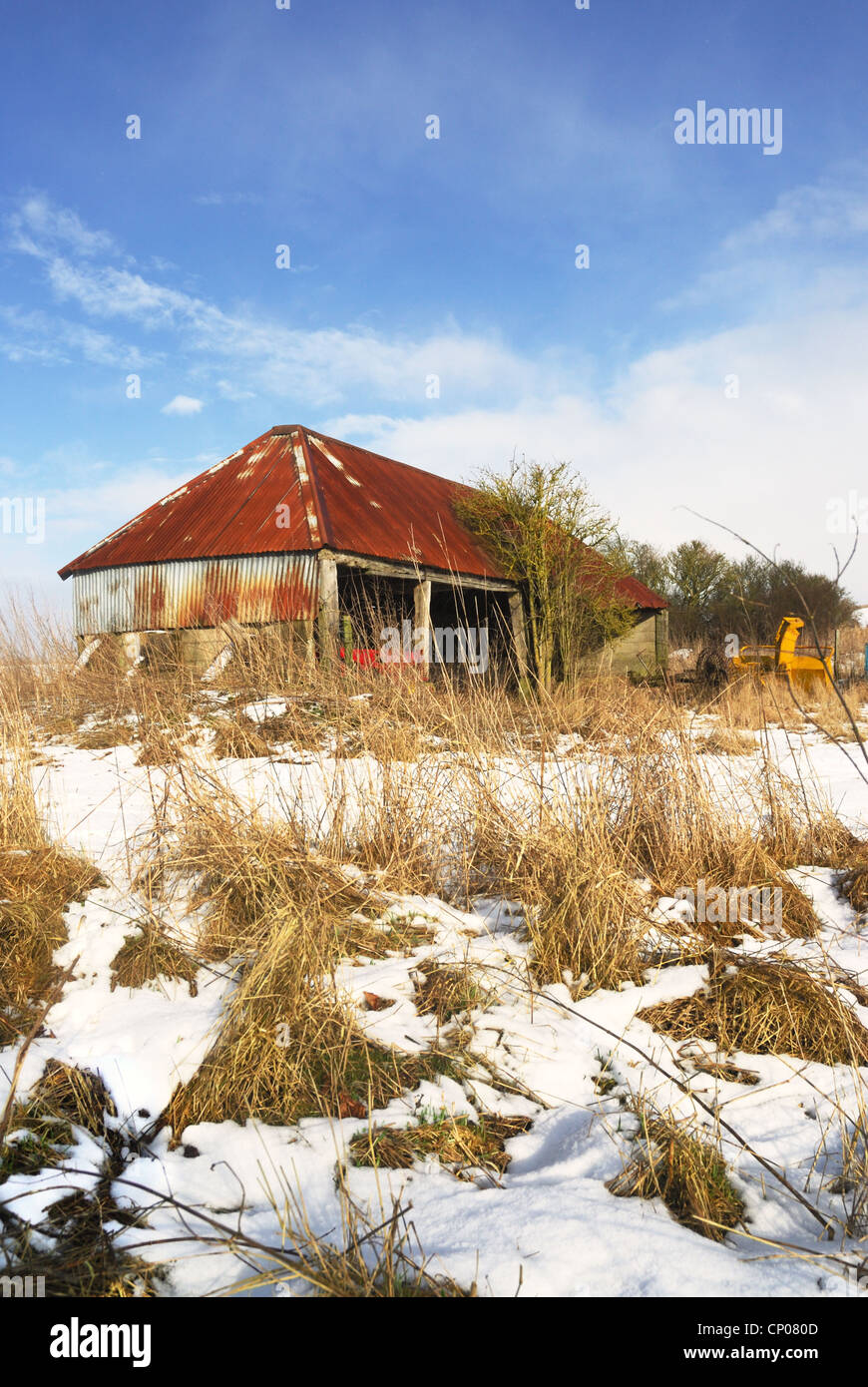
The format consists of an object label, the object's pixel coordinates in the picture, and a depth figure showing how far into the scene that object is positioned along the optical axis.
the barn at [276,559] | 12.92
